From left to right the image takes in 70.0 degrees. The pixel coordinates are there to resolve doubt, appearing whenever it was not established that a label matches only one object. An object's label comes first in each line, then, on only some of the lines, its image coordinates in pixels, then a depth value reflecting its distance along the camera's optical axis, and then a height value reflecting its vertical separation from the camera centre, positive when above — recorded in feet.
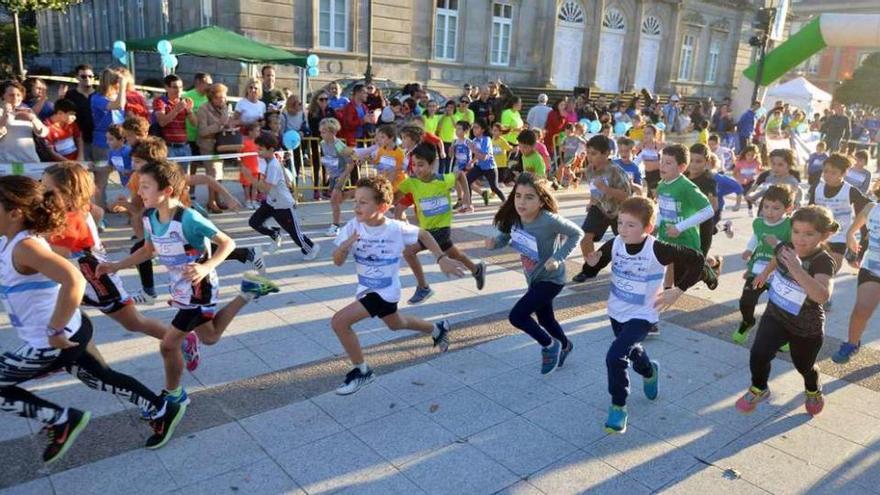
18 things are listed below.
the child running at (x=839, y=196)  21.12 -2.90
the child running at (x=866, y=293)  16.70 -4.70
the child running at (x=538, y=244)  15.05 -3.53
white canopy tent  90.63 +1.81
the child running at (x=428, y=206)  20.30 -3.78
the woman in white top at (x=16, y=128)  25.44 -2.43
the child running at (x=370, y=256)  14.07 -3.79
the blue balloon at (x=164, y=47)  38.75 +1.63
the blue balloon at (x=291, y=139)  33.14 -2.98
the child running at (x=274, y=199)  23.93 -4.44
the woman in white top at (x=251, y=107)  34.99 -1.53
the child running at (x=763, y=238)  16.52 -3.44
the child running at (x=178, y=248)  12.59 -3.47
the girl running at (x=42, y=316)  10.02 -4.02
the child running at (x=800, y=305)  12.74 -4.10
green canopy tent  43.19 +2.11
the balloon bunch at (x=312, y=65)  48.21 +1.27
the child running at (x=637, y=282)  13.07 -3.75
